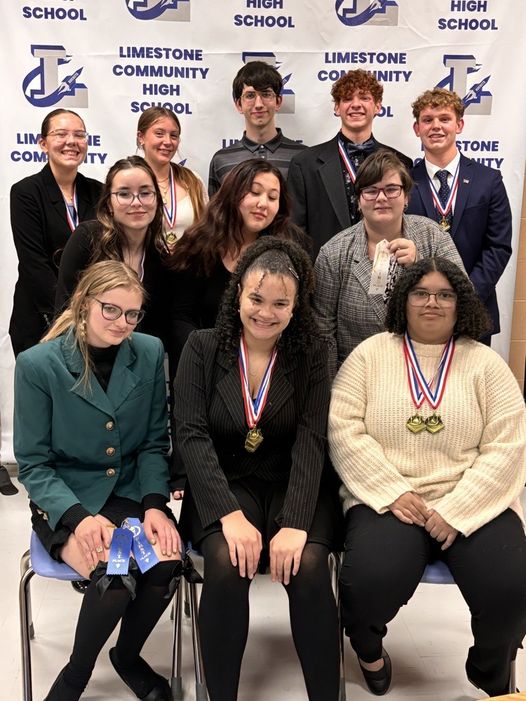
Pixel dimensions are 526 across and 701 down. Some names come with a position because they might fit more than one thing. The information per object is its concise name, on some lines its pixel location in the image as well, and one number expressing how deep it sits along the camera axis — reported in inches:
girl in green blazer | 83.6
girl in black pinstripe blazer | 81.5
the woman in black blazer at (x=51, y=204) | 131.6
